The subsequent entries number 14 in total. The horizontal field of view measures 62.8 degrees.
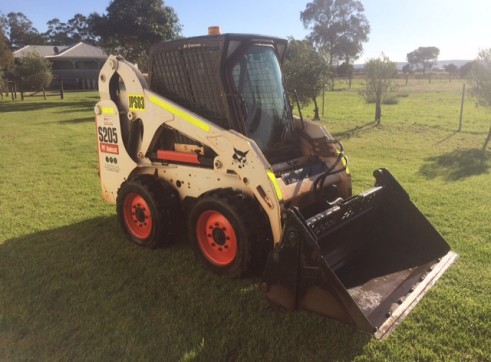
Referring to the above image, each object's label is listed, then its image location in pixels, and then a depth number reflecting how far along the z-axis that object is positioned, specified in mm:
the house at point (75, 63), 49922
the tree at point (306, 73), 16781
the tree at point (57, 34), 91000
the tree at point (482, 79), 11242
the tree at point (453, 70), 64325
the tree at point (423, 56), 102388
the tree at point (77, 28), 93062
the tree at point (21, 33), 79875
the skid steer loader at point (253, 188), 3344
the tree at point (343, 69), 57031
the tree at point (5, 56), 31125
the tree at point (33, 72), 30031
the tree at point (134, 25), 28188
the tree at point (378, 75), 16203
